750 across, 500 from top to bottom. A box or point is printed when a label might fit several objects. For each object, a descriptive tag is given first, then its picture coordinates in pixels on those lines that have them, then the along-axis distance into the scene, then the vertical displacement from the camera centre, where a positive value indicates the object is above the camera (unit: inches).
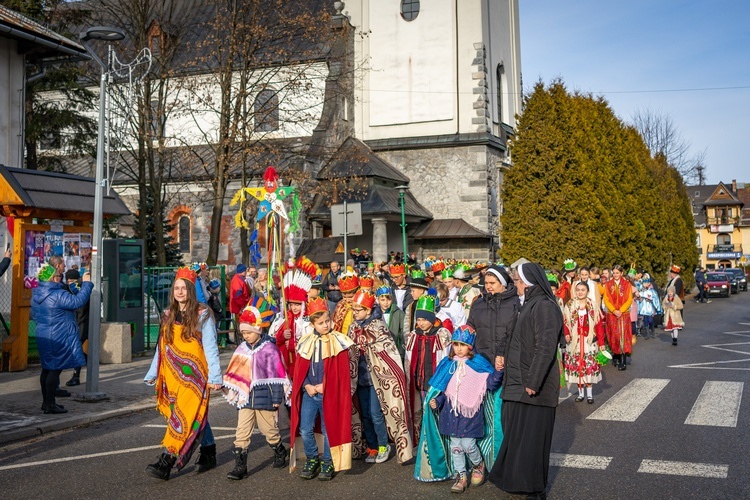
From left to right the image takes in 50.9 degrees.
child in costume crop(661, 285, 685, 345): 767.6 -53.7
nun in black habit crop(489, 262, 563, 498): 238.5 -40.2
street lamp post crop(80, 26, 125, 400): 420.5 +18.0
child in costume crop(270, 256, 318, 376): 308.3 -20.3
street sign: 657.0 +37.6
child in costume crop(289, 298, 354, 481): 269.7 -45.9
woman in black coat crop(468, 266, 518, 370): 283.9 -19.2
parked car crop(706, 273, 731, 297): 1910.7 -66.0
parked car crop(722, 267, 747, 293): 2240.4 -58.6
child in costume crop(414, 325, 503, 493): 259.8 -51.1
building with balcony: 4109.7 +160.6
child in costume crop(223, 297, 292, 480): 276.8 -40.6
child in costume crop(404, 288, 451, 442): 308.0 -34.2
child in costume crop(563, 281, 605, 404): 432.5 -46.9
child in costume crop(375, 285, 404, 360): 347.3 -23.2
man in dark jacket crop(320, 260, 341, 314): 518.3 -14.9
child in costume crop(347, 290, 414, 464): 294.2 -44.9
